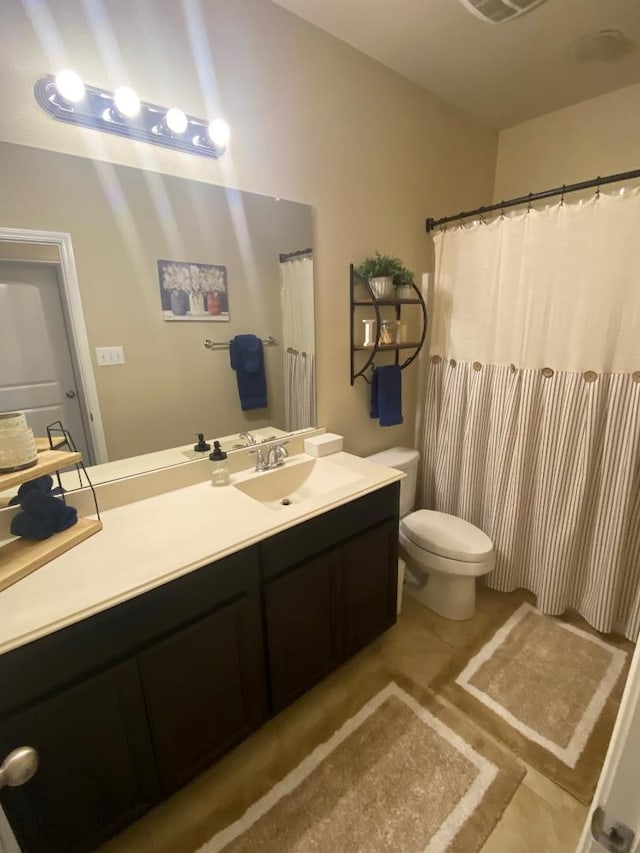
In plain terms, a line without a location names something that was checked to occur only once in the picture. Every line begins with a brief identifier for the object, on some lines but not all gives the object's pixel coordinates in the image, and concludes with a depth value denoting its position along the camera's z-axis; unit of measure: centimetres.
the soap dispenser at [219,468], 151
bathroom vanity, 89
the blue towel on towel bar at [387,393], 204
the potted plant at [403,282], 188
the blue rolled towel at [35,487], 113
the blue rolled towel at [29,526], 110
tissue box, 183
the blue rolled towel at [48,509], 111
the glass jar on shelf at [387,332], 193
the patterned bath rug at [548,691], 135
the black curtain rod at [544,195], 147
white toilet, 181
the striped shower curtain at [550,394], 160
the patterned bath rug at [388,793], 114
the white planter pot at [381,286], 185
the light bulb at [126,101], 117
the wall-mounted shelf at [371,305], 186
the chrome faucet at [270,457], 166
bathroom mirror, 116
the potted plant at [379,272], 184
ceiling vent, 130
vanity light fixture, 110
